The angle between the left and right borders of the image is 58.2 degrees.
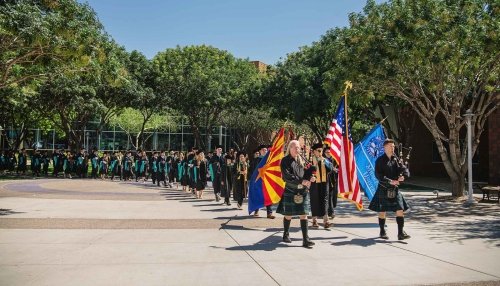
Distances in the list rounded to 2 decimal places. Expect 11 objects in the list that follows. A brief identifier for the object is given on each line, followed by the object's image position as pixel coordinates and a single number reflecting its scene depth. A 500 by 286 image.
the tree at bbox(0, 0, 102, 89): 11.27
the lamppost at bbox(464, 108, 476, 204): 16.66
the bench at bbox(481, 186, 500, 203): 16.48
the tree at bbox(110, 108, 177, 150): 49.78
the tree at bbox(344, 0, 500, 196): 15.20
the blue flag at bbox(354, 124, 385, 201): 11.11
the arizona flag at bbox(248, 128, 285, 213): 10.73
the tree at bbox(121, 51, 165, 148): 32.31
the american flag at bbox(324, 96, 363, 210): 10.50
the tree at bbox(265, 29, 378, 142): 27.14
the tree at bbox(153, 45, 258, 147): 32.94
